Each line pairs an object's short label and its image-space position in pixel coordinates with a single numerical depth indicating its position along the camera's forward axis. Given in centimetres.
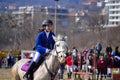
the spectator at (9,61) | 4581
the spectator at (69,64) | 3257
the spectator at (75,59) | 3260
